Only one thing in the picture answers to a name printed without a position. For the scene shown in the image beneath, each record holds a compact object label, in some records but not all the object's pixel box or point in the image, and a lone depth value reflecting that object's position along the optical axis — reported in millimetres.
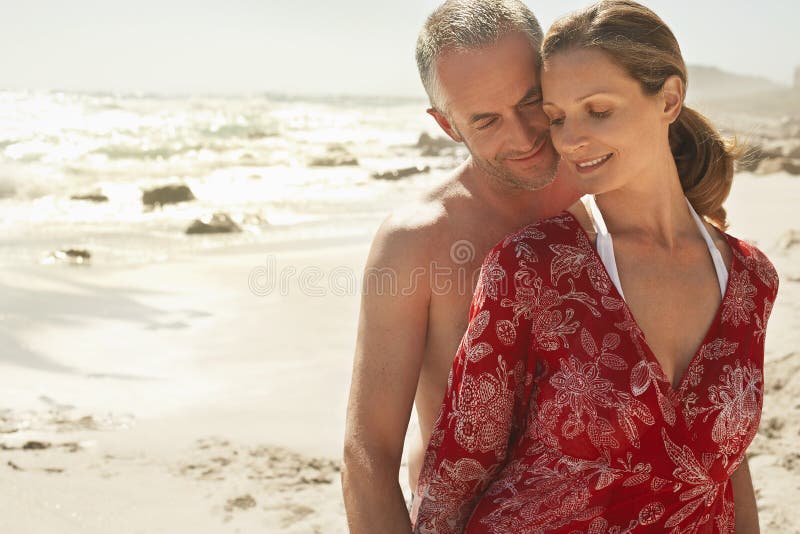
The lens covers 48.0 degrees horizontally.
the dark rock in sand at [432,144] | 22703
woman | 1806
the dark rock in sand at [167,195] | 12773
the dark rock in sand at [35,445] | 4284
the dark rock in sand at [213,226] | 10039
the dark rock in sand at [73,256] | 8469
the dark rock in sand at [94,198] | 13317
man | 2152
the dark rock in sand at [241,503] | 3785
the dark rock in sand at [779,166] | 11961
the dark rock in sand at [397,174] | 16266
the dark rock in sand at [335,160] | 19047
